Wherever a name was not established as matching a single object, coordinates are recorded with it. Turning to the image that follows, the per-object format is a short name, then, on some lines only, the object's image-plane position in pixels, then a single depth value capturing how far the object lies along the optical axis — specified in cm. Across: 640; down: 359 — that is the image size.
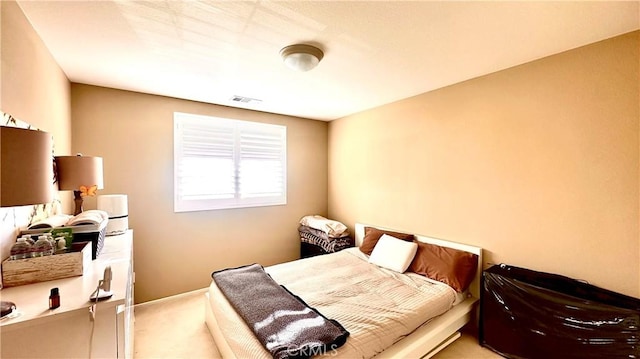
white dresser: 96
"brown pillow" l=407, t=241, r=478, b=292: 237
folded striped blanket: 360
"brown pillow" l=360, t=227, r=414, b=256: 312
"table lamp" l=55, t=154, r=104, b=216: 191
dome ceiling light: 188
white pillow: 271
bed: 164
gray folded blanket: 146
